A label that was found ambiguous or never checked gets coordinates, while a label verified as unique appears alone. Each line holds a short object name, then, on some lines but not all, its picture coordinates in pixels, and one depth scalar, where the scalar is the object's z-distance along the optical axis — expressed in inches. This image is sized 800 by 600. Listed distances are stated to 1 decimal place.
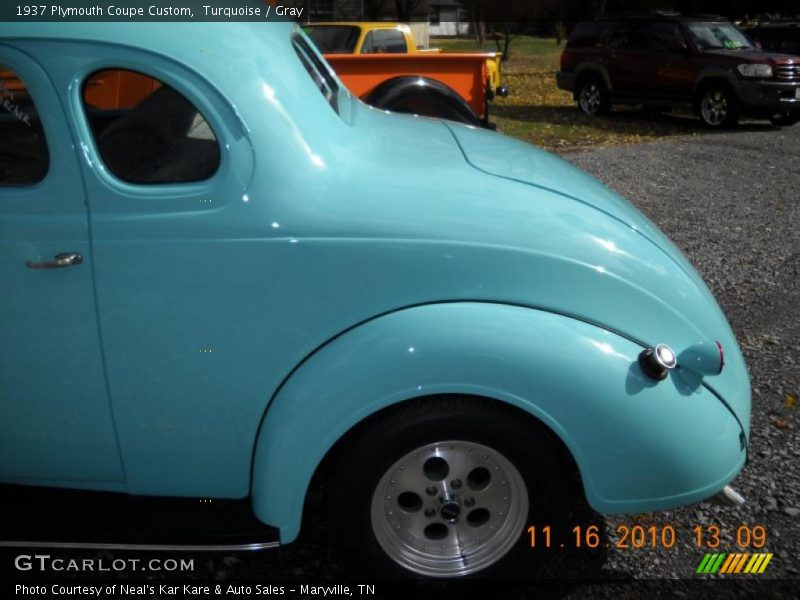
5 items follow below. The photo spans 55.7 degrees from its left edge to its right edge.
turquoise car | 85.1
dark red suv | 481.7
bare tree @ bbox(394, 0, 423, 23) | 1261.1
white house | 2214.6
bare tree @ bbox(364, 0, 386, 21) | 1101.7
